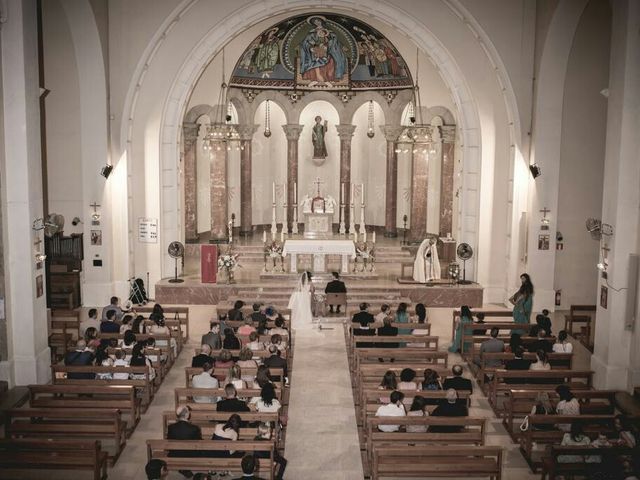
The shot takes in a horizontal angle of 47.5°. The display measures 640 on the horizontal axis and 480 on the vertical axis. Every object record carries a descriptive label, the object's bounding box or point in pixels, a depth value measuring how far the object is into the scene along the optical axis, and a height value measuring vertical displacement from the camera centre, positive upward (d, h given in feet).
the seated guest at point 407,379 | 36.63 -9.30
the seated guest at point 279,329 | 46.47 -8.87
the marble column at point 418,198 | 82.07 -0.30
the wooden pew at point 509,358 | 42.78 -9.65
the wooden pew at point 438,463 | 29.40 -10.88
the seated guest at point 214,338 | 43.88 -8.78
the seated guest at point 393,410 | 32.94 -9.74
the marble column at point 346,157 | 85.56 +4.39
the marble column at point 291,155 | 85.87 +4.64
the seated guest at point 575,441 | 30.48 -10.26
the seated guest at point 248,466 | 25.67 -9.63
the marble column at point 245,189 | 84.46 +0.52
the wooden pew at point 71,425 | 32.22 -10.54
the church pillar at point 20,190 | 41.04 +0.06
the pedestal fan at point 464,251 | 64.03 -4.85
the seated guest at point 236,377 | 36.52 -9.27
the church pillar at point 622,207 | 41.04 -0.57
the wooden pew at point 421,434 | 31.09 -10.31
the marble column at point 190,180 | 78.33 +1.40
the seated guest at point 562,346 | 43.96 -9.03
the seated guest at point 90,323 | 46.82 -10.28
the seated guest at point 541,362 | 40.32 -9.29
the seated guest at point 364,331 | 47.50 -9.00
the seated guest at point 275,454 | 30.76 -11.02
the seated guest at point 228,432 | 30.19 -9.90
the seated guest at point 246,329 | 46.21 -8.63
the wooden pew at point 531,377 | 39.06 -9.85
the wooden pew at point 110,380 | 37.29 -9.73
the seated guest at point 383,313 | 49.34 -8.17
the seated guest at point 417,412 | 32.60 -9.74
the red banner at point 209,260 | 64.54 -5.94
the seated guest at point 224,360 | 39.45 -9.16
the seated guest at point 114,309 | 49.34 -7.99
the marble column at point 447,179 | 77.87 +1.80
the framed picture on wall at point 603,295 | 42.73 -5.77
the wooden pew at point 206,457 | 28.68 -10.46
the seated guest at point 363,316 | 48.68 -8.13
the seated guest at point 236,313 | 50.06 -8.23
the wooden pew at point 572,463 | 29.04 -10.64
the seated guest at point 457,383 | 36.81 -9.61
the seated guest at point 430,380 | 36.07 -9.22
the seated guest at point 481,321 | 49.65 -8.60
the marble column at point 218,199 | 81.15 -0.71
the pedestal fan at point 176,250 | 64.23 -5.06
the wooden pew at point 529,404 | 35.32 -10.30
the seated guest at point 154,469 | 26.43 -10.04
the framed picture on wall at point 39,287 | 43.06 -5.69
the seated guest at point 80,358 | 39.96 -9.17
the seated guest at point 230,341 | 42.70 -8.69
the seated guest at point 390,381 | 35.76 -9.17
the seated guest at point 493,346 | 43.57 -9.03
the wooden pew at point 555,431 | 32.96 -10.55
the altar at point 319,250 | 66.64 -5.12
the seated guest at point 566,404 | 34.06 -9.73
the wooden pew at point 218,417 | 32.27 -9.98
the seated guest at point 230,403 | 33.09 -9.55
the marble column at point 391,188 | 83.76 +0.83
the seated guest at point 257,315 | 47.83 -8.15
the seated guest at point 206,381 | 36.86 -9.56
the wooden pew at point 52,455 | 29.19 -10.73
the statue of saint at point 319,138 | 87.66 +6.78
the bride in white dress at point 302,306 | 56.59 -8.69
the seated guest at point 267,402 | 33.83 -9.72
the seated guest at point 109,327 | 47.57 -8.81
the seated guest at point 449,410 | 33.17 -9.77
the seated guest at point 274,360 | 40.65 -9.33
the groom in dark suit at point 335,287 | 58.08 -7.39
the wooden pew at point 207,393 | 35.58 -9.80
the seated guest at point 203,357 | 39.68 -8.96
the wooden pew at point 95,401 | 34.58 -10.09
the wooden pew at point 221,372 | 38.55 -9.52
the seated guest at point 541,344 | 43.88 -8.96
